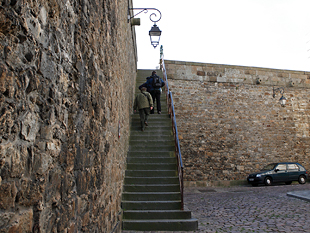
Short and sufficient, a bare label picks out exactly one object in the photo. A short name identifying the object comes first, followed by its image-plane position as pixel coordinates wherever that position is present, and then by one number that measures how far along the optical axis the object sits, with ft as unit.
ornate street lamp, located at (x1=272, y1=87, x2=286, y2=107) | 42.43
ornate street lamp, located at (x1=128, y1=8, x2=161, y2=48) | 25.98
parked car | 36.29
